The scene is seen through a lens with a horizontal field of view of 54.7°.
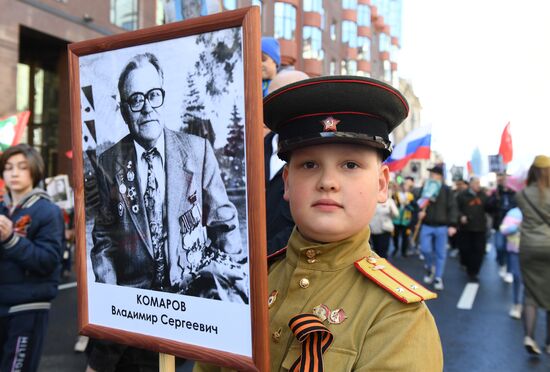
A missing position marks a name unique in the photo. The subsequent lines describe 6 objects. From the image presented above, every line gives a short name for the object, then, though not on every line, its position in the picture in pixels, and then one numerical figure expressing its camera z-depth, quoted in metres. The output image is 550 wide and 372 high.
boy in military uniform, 1.30
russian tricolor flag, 11.40
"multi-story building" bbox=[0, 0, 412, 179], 14.15
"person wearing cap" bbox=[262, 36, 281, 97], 3.20
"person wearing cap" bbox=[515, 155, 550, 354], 4.89
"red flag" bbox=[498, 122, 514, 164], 10.40
